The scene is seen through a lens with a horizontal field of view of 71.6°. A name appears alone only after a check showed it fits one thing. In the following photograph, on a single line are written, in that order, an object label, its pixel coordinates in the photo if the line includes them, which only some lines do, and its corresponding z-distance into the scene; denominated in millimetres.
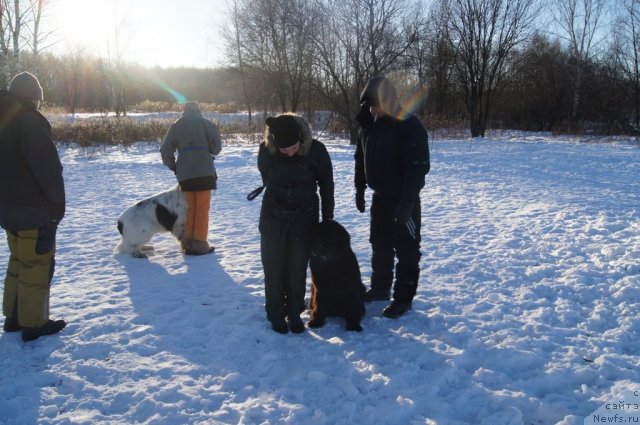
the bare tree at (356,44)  18328
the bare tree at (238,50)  27088
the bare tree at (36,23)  17453
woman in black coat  3215
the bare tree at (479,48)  19859
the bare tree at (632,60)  21516
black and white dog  5301
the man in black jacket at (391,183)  3332
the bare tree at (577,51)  25297
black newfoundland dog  3301
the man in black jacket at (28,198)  3055
